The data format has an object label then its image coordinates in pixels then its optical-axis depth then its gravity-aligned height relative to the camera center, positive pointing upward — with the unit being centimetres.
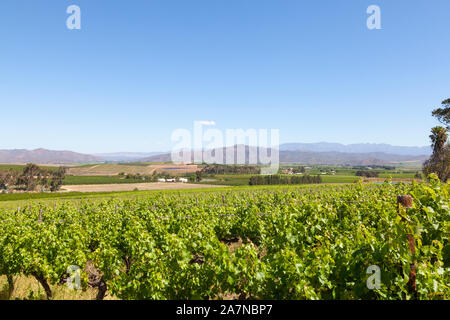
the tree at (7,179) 8004 -646
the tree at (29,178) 8312 -634
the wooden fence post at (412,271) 372 -165
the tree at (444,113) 4550 +761
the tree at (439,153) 3924 +49
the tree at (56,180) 8078 -710
